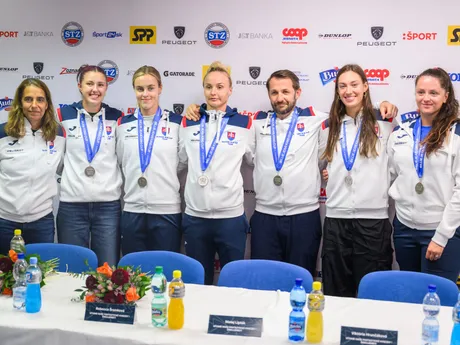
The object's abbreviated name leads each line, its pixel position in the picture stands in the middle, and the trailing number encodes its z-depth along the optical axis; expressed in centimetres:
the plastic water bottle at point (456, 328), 196
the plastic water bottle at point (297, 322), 203
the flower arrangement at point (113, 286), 221
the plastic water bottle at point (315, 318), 203
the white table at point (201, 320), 205
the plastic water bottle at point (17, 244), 273
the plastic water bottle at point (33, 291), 225
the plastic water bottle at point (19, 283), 229
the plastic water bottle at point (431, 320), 197
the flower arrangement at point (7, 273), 244
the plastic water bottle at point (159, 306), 213
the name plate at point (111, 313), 216
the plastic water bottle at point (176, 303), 210
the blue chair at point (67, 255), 306
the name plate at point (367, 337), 194
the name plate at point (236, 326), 208
